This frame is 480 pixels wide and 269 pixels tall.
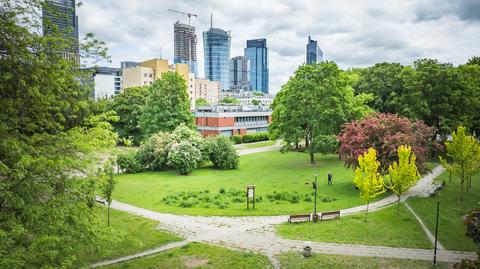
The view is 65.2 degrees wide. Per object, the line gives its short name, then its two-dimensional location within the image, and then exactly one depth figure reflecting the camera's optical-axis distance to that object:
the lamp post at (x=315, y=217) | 22.81
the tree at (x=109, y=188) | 20.26
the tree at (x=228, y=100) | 140.07
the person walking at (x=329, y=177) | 32.70
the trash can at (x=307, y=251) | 17.52
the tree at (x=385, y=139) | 28.47
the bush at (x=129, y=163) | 39.04
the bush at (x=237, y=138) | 64.75
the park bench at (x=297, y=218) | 22.53
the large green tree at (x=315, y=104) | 41.00
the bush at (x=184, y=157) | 38.31
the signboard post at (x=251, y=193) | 25.19
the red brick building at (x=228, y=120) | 65.69
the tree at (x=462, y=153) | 27.86
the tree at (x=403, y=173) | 23.36
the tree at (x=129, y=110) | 60.87
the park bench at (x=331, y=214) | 23.16
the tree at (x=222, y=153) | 41.31
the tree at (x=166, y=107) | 52.00
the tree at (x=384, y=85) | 49.59
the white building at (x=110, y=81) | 128.25
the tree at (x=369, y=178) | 22.44
